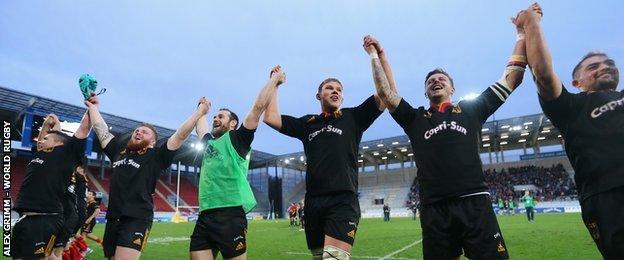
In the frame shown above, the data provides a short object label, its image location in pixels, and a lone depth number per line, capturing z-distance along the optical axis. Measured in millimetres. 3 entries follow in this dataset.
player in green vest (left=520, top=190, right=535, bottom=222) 23891
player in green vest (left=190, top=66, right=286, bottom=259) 4598
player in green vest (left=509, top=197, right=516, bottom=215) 36397
